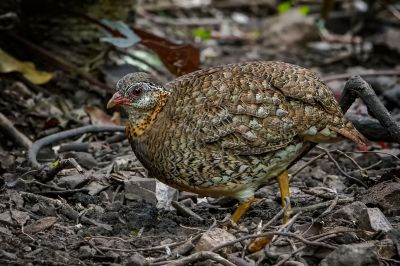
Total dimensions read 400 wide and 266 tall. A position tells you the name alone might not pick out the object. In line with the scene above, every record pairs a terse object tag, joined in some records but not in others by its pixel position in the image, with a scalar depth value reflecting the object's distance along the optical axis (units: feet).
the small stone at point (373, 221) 31.48
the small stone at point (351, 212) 32.81
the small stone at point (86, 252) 29.50
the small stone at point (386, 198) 35.04
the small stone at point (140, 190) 37.27
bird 32.60
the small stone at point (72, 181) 37.78
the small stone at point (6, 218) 31.89
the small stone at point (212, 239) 29.25
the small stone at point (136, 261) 28.09
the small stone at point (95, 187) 37.73
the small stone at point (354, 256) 27.63
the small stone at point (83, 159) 41.83
